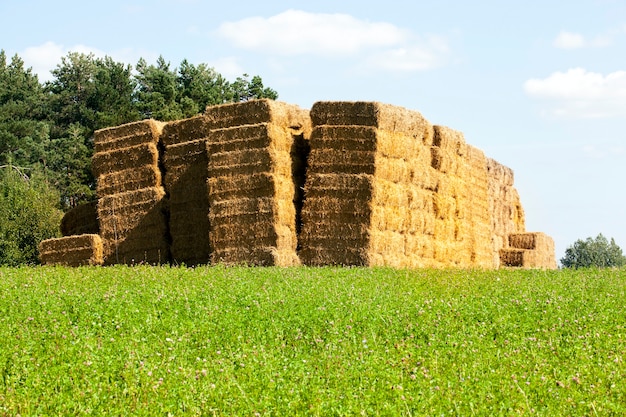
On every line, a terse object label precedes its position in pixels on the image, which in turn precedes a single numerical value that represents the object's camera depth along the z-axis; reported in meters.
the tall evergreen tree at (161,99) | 73.19
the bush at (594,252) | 130.75
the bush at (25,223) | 59.78
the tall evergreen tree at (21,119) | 81.81
